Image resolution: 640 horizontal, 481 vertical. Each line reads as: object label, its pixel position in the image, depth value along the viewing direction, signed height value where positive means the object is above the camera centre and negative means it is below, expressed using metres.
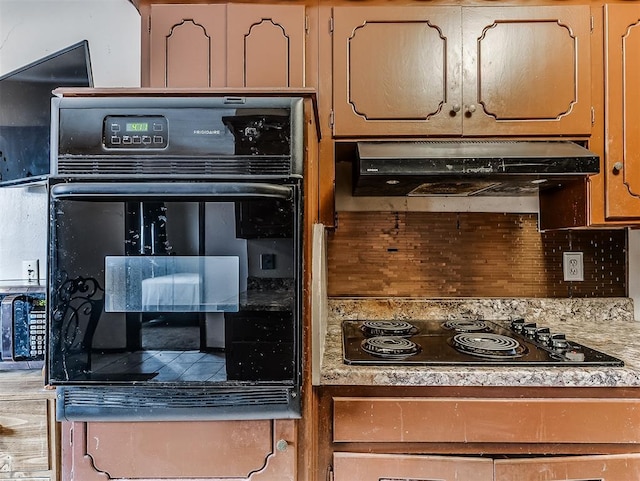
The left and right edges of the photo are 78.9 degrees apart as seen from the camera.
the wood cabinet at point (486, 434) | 1.04 -0.52
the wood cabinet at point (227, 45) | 1.32 +0.67
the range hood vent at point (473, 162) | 1.18 +0.24
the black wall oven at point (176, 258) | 0.93 -0.04
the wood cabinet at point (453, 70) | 1.31 +0.58
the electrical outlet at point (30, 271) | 1.60 -0.12
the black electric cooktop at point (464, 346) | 1.11 -0.34
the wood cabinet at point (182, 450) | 0.96 -0.52
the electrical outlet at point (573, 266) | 1.64 -0.11
